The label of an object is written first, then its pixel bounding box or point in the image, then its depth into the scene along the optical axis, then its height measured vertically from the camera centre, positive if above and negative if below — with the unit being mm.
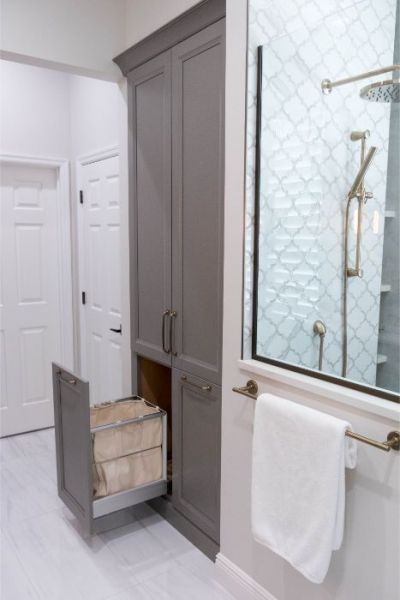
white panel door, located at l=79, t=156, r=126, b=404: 3266 -275
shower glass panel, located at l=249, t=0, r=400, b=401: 1935 +216
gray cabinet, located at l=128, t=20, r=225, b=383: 2041 +169
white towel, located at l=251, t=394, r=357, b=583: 1454 -758
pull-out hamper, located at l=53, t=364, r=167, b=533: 2273 -1031
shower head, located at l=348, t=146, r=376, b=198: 2244 +309
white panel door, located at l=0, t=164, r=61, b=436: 3535 -418
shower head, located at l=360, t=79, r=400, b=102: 2078 +637
